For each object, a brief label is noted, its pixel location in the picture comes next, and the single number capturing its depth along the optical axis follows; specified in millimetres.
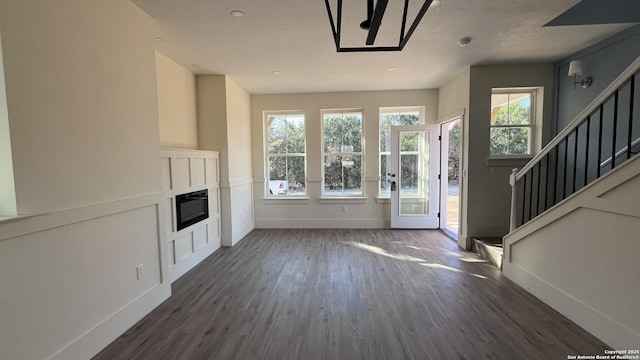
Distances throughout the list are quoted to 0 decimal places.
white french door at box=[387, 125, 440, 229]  5043
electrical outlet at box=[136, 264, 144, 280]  2309
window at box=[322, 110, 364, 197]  5359
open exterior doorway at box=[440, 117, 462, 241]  4647
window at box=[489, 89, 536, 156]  4062
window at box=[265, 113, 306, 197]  5430
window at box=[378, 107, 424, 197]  5289
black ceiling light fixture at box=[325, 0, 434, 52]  1216
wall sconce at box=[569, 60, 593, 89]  3207
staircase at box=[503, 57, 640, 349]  1817
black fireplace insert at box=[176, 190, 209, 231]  3229
